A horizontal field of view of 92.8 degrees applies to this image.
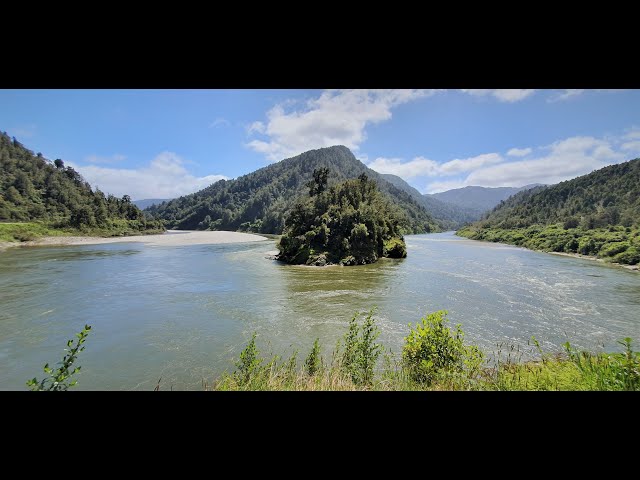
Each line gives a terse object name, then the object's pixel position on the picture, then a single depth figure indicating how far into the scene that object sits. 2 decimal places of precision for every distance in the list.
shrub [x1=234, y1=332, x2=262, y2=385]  5.19
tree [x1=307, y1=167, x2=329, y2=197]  40.62
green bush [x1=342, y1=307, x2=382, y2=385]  5.38
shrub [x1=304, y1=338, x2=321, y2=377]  6.43
